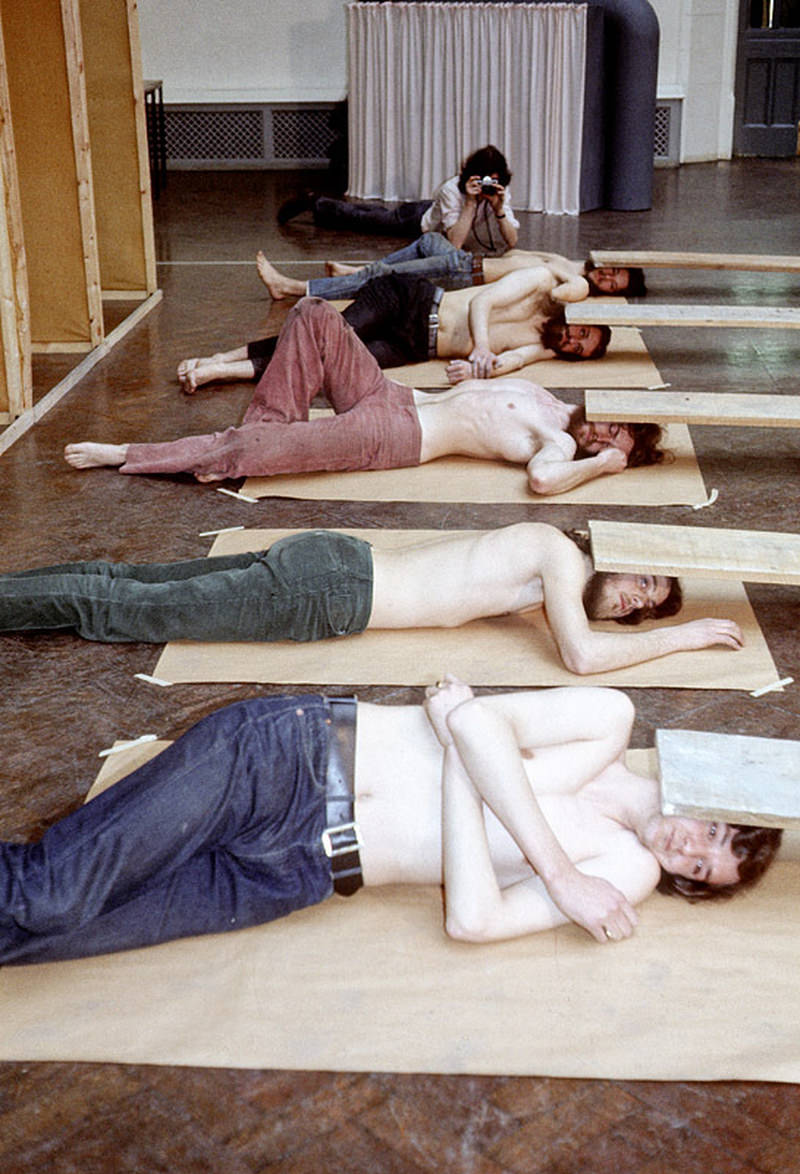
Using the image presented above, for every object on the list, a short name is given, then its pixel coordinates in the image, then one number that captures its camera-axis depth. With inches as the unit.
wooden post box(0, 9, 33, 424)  192.5
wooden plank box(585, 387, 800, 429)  176.2
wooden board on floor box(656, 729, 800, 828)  89.5
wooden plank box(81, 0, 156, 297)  267.1
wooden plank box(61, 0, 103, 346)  225.6
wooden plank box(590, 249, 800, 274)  266.8
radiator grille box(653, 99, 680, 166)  481.7
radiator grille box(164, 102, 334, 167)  494.9
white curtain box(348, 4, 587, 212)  378.0
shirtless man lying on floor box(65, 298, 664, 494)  175.6
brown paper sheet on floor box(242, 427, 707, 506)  175.6
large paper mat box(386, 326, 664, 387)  229.5
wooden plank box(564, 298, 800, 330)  218.4
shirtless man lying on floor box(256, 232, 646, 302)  261.3
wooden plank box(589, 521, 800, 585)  130.3
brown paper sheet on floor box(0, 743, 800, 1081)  82.4
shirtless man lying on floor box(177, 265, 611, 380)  223.6
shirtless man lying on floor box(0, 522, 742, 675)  125.6
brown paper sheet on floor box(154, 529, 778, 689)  127.9
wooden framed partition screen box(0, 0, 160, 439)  201.9
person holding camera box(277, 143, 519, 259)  279.1
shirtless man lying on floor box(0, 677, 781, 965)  85.4
